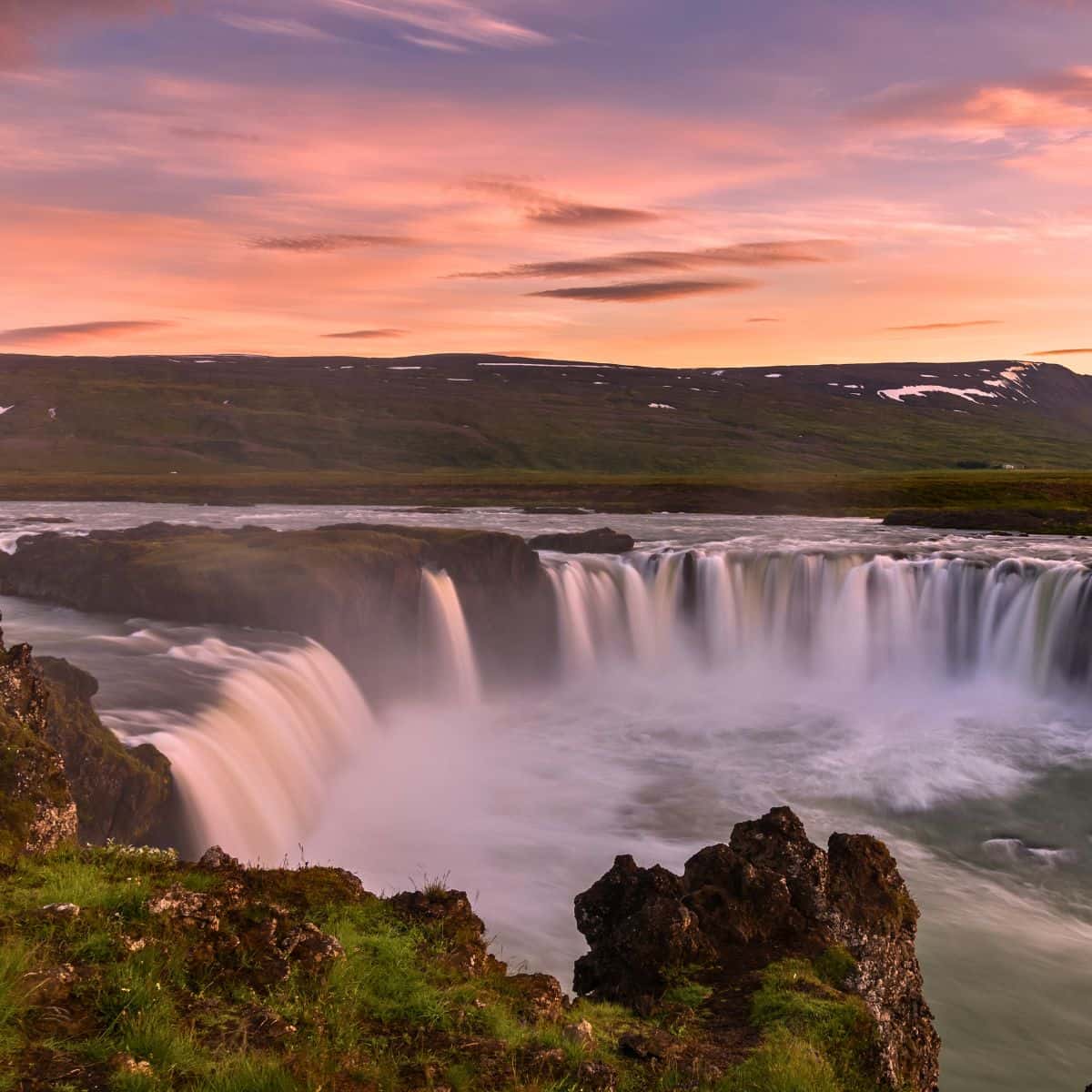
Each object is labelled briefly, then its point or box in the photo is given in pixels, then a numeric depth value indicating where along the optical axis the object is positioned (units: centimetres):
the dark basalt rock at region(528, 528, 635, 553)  5206
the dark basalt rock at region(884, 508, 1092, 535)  6594
